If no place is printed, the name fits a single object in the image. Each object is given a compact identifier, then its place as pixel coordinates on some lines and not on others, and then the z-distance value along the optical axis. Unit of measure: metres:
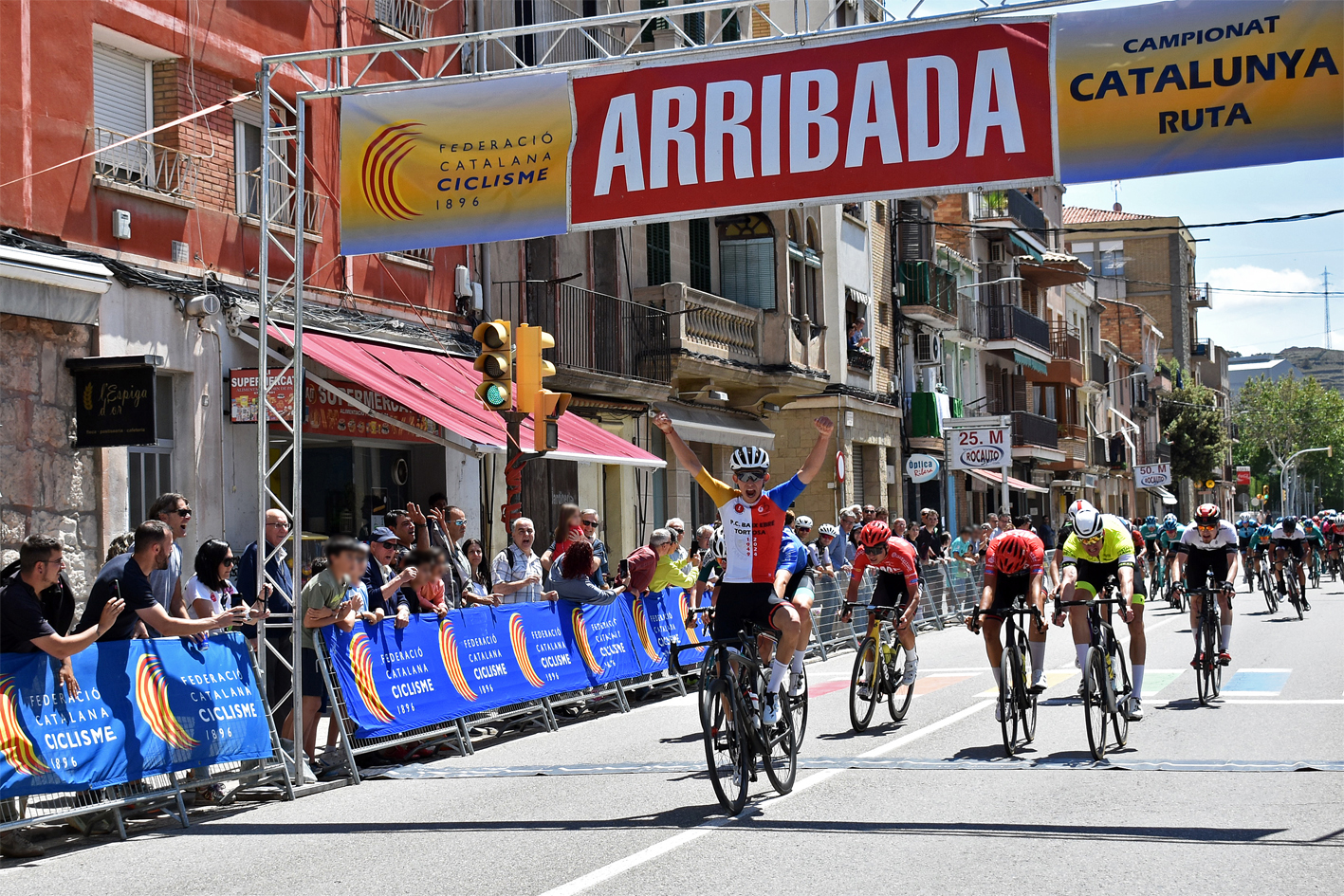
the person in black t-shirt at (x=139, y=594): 9.07
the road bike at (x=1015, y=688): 10.81
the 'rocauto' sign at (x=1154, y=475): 56.50
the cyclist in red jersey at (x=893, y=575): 12.62
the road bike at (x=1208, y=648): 13.48
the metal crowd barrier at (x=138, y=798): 8.38
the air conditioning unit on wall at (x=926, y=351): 41.91
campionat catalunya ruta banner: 10.19
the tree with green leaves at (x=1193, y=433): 87.69
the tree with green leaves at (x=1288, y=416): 108.19
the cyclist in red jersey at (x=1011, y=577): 11.52
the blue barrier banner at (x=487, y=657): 11.20
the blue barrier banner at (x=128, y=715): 8.27
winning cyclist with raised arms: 9.38
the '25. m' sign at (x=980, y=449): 30.03
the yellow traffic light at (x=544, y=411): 14.49
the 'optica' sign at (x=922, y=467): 34.28
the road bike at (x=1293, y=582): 24.14
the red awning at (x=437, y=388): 16.08
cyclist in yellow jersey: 11.38
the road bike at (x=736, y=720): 8.55
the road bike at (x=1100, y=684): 10.48
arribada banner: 11.00
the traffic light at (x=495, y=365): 13.73
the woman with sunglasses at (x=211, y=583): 10.38
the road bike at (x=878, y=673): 12.29
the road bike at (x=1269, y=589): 25.86
